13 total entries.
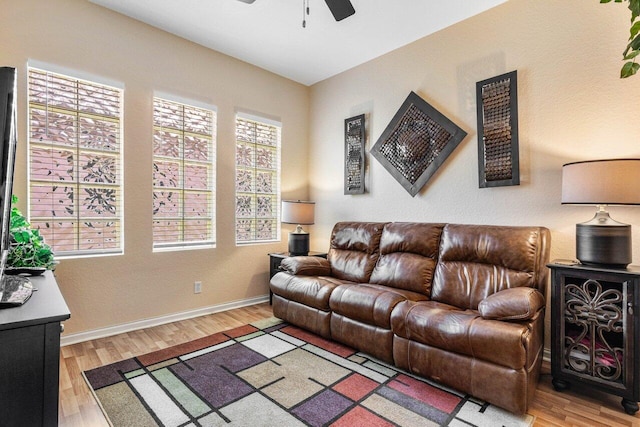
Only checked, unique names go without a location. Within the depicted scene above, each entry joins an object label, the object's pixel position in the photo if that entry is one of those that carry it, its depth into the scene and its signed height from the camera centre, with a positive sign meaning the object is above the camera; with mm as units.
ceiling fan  2137 +1392
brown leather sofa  1924 -671
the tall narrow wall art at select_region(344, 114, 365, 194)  3965 +738
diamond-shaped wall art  3208 +746
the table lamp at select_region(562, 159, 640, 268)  1948 +89
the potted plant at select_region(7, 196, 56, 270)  1981 -210
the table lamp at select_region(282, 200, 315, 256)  4008 -72
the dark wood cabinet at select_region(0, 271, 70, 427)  1078 -518
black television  1124 +206
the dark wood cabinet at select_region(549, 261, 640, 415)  1927 -744
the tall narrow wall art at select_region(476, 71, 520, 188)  2779 +726
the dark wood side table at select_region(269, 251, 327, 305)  3879 -538
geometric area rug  1827 -1141
